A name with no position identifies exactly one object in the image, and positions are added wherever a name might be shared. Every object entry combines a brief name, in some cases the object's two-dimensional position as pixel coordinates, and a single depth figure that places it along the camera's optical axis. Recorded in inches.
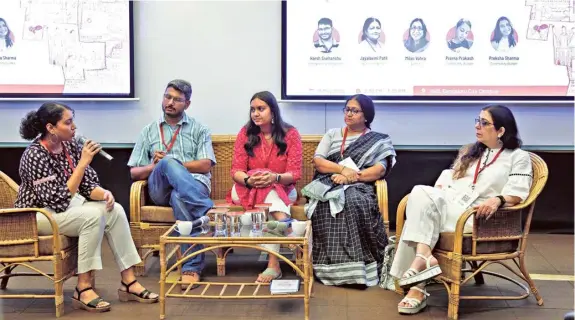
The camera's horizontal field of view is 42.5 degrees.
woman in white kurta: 159.3
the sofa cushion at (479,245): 157.0
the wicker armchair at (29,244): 153.5
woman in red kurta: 190.1
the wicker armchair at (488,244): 155.2
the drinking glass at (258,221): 159.9
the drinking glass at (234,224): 158.9
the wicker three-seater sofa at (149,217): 186.2
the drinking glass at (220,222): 159.2
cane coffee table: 150.1
